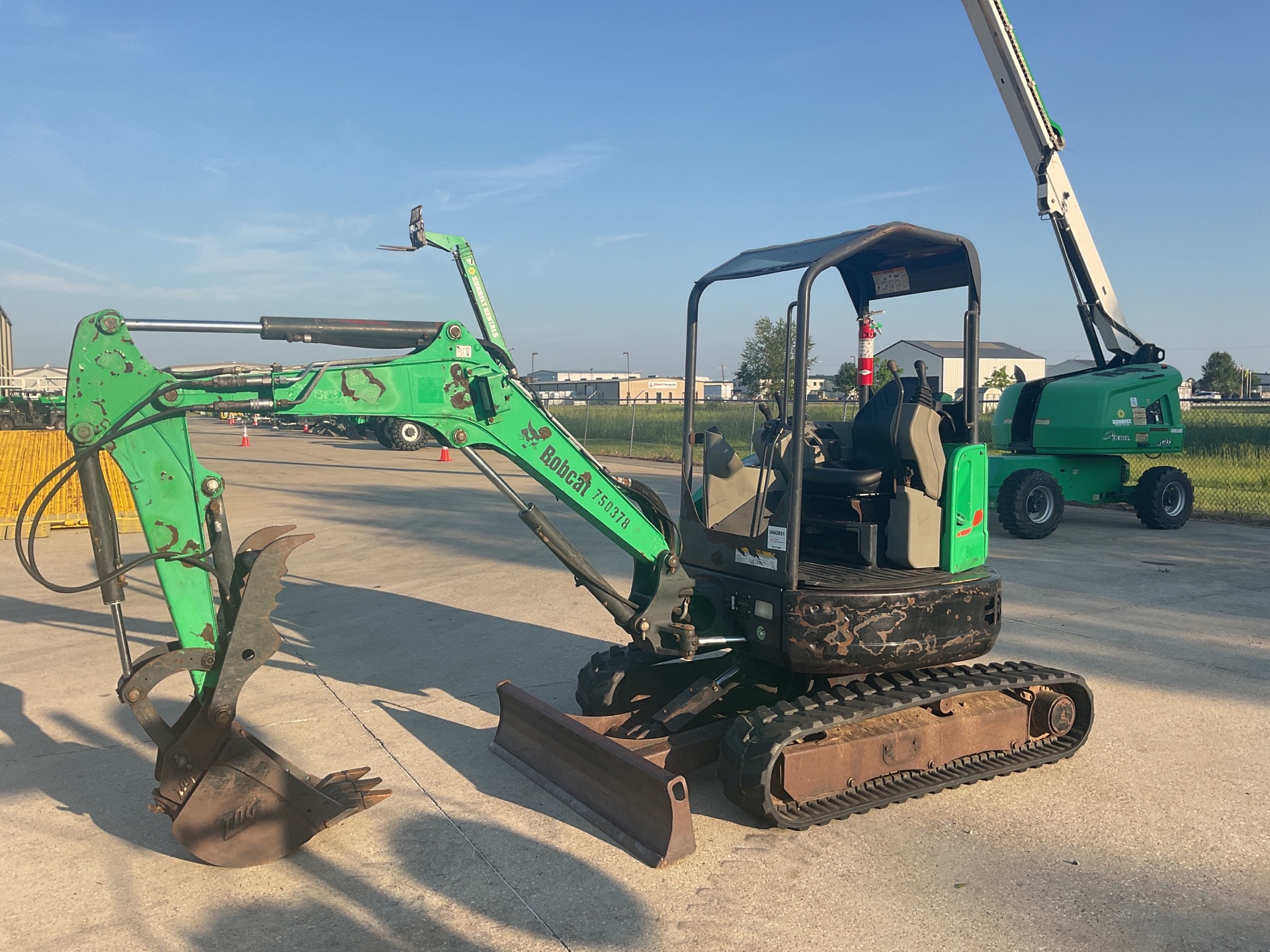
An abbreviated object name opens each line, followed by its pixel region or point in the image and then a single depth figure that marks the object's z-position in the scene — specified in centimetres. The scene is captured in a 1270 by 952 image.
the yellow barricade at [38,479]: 1359
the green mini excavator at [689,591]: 401
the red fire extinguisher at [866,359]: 620
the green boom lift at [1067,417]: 1275
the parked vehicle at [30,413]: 3578
